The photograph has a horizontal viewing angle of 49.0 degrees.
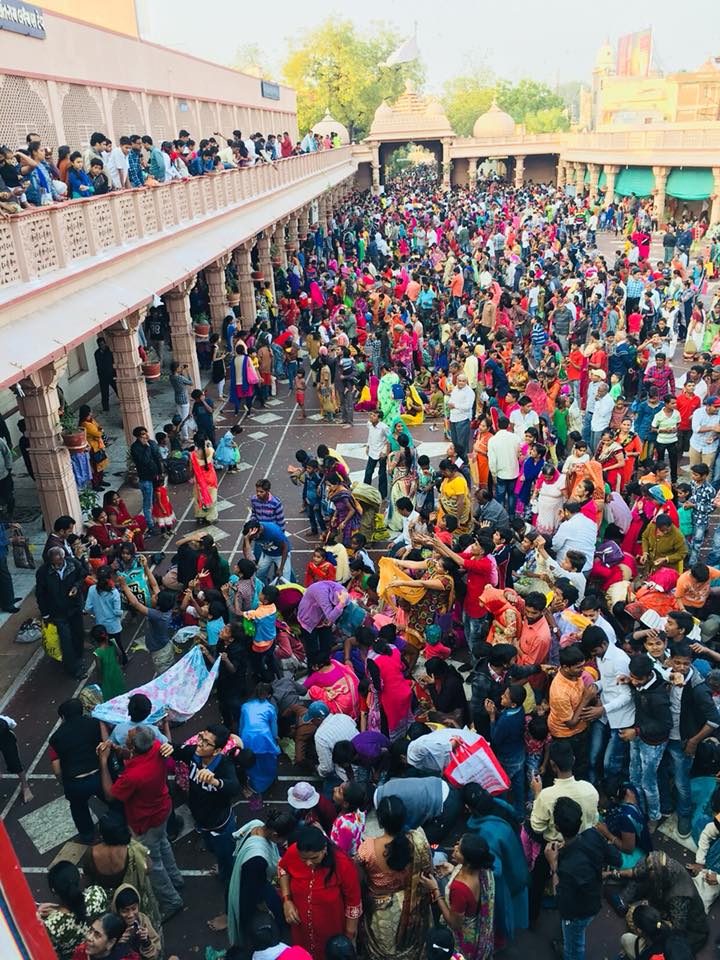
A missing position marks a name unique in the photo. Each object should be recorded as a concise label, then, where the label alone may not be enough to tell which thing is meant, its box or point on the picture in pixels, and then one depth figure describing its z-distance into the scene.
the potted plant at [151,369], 12.20
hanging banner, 91.38
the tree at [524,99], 91.00
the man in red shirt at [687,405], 10.09
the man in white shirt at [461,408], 10.86
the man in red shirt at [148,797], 4.76
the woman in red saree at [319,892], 4.10
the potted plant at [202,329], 16.50
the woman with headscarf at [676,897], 4.17
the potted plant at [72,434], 9.30
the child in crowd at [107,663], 6.41
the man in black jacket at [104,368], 14.82
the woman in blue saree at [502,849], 4.35
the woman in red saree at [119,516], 8.95
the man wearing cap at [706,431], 9.45
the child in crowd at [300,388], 14.98
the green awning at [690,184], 33.97
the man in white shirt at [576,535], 7.27
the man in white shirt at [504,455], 9.19
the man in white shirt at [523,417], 9.90
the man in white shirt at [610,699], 5.33
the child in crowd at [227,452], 12.11
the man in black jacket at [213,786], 4.74
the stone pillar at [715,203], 32.16
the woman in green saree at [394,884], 4.11
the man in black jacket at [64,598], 7.34
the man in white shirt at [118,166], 11.89
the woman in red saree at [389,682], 5.76
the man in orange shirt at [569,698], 5.20
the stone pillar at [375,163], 53.19
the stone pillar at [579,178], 49.02
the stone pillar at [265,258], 19.94
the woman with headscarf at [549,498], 8.12
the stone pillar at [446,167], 55.38
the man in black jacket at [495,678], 5.30
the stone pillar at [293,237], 25.52
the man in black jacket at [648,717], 5.10
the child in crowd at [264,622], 6.50
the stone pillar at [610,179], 41.12
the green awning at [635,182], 38.16
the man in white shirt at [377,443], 10.13
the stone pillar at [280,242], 22.78
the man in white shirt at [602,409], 10.34
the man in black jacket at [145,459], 9.96
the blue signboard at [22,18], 11.60
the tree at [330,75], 58.62
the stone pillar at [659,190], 36.19
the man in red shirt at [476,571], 6.78
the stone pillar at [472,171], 57.11
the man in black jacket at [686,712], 5.13
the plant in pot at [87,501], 10.33
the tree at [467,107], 88.94
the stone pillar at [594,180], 44.75
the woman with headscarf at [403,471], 9.02
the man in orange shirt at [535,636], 5.81
